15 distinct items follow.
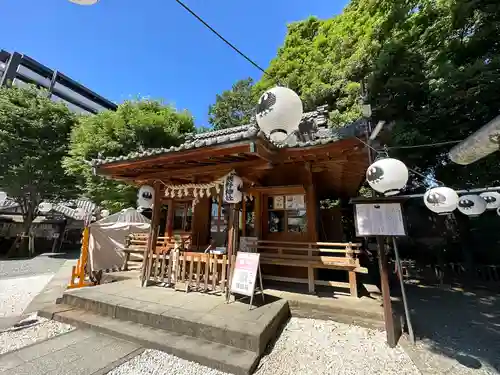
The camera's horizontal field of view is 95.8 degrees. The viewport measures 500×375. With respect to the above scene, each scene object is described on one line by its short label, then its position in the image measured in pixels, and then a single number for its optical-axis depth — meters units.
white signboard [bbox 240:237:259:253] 5.75
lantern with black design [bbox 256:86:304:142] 2.92
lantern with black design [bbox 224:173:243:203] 4.80
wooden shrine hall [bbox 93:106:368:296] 4.33
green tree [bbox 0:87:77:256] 13.92
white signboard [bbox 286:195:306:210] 6.19
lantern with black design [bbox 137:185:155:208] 6.23
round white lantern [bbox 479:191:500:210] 6.80
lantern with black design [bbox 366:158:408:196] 3.48
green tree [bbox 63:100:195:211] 11.53
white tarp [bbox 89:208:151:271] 7.71
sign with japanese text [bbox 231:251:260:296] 4.35
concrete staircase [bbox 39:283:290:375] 3.11
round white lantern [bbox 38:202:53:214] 17.36
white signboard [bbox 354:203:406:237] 3.73
